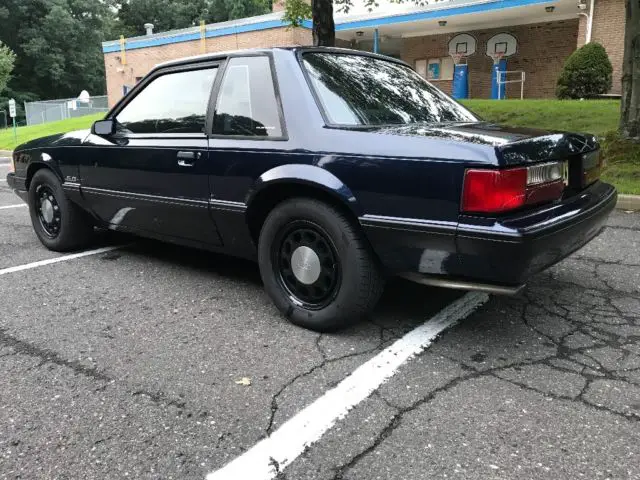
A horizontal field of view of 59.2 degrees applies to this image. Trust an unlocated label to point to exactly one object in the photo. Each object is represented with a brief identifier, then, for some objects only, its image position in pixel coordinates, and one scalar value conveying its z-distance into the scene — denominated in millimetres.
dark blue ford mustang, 2713
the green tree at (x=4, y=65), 33203
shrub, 14023
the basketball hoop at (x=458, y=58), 21833
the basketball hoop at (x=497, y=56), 20750
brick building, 16344
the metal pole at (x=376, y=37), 21078
